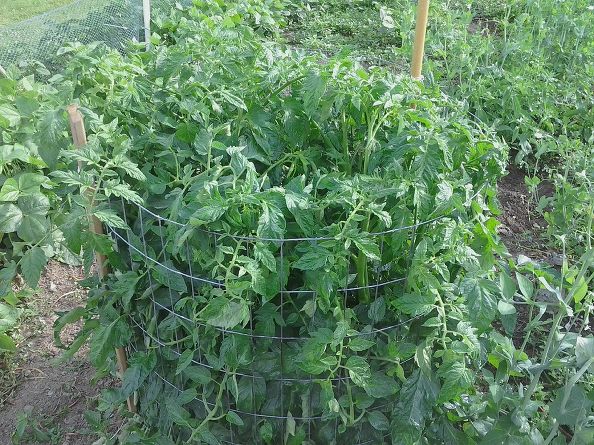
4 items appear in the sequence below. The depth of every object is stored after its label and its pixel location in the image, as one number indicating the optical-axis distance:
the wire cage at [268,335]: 1.84
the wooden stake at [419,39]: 2.25
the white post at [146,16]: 4.06
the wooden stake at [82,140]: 1.99
